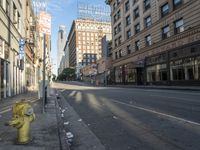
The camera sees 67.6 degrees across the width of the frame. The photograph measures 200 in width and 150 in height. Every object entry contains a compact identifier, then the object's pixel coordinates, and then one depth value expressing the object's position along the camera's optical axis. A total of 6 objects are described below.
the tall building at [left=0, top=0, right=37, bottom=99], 10.40
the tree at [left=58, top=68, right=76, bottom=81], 89.24
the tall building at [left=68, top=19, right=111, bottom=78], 90.71
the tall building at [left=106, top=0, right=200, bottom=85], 17.43
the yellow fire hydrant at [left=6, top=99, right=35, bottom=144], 3.20
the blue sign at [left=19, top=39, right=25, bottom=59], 14.59
